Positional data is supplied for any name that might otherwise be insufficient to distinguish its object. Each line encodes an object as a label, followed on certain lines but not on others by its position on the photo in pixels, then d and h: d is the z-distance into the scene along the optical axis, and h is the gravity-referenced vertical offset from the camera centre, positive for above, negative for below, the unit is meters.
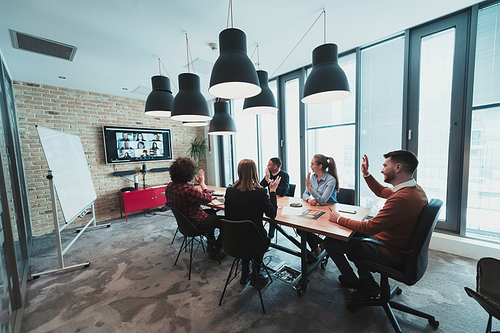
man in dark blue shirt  3.17 -0.47
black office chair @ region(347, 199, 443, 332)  1.41 -0.93
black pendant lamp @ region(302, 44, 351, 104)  1.80 +0.66
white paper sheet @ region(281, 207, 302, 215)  2.23 -0.73
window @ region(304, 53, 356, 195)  3.50 +0.31
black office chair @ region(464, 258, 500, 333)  1.12 -0.89
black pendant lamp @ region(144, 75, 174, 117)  2.66 +0.73
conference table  1.75 -0.74
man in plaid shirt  2.37 -0.54
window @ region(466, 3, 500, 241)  2.38 +0.09
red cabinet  4.61 -1.12
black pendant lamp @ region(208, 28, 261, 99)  1.52 +0.66
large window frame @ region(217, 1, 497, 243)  2.49 +0.56
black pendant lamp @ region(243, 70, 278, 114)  2.47 +0.63
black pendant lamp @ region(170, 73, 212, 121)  2.32 +0.61
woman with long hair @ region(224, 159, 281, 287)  1.87 -0.48
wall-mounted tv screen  4.70 +0.23
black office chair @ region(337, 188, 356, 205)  2.71 -0.70
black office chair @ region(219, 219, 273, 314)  1.68 -0.80
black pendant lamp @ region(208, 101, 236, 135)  3.17 +0.46
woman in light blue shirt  2.53 -0.53
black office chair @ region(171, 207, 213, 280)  2.23 -0.86
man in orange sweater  1.50 -0.66
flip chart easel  2.54 -0.28
